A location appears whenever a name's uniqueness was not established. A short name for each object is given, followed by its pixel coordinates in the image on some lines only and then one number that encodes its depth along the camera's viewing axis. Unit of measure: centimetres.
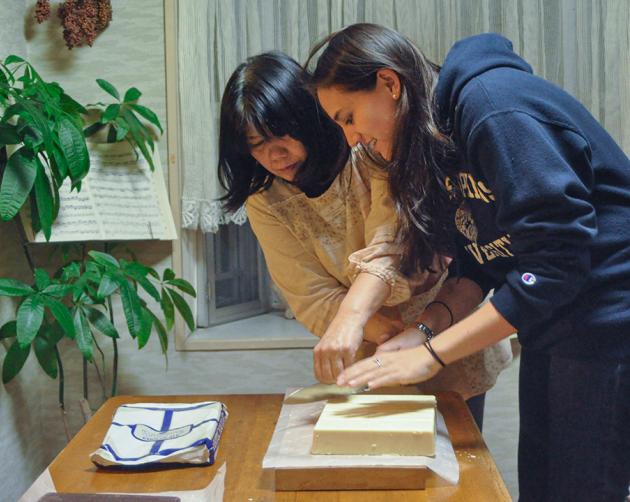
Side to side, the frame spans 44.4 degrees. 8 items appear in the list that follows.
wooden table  108
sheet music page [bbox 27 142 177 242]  257
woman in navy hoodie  108
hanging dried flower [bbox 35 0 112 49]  262
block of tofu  114
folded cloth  120
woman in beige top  148
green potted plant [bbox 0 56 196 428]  216
